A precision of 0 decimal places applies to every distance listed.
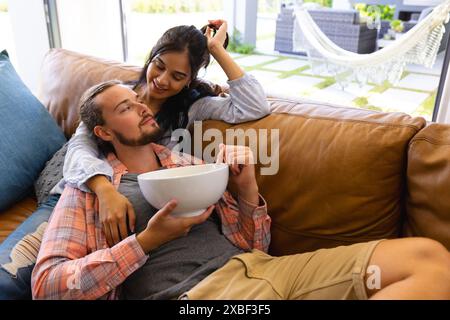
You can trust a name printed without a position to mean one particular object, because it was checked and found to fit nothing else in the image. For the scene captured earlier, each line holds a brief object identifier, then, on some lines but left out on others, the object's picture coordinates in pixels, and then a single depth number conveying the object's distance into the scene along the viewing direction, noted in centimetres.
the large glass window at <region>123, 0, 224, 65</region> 268
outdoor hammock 187
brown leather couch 96
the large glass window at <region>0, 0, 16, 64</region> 247
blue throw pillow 132
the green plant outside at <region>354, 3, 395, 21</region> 217
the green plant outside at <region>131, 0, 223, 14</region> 269
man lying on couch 81
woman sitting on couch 114
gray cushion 133
